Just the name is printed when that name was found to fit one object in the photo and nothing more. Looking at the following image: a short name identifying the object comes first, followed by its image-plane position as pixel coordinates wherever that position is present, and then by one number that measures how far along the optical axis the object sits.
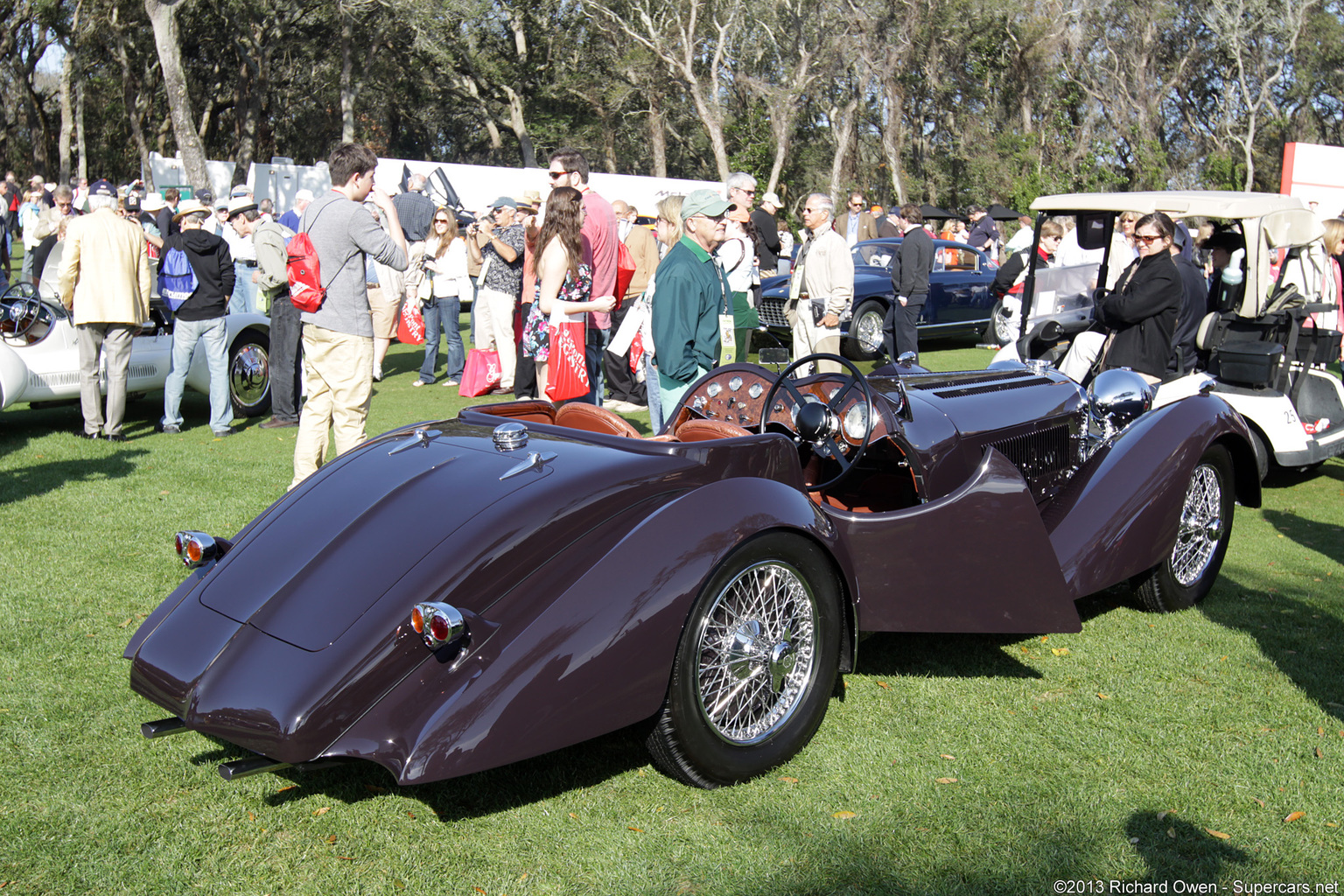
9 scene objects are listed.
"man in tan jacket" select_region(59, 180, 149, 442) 7.81
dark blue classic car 13.51
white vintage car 7.93
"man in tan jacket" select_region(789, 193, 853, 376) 8.33
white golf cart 7.09
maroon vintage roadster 2.66
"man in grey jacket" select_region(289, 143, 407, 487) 5.95
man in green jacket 5.69
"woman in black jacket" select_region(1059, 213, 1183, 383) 6.70
